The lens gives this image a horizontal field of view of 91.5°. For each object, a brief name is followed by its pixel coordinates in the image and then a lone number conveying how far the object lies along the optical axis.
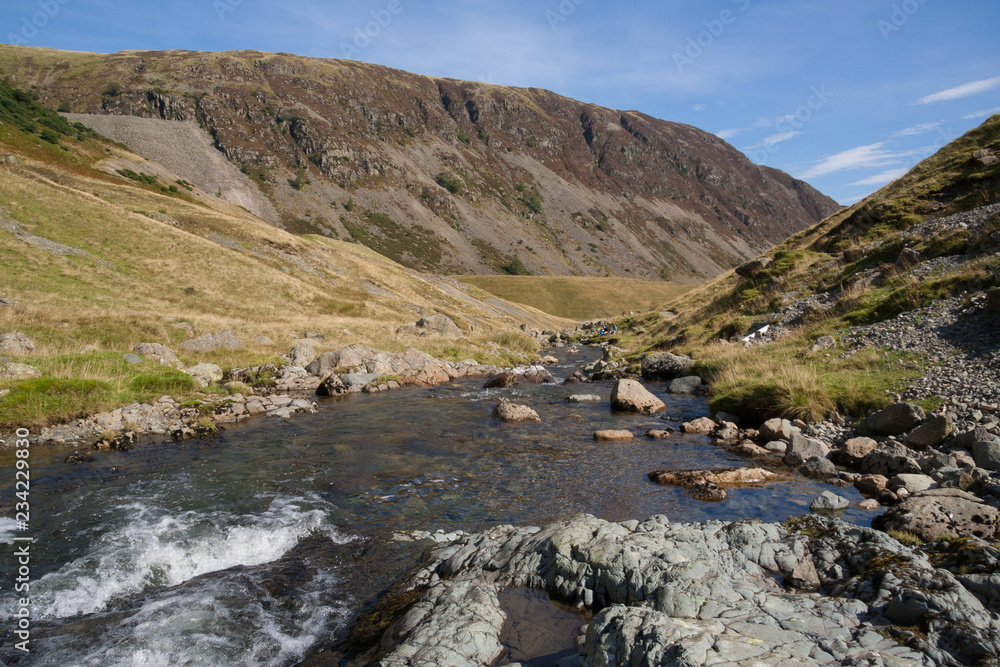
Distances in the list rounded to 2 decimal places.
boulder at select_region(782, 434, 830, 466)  12.41
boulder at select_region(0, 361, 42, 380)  16.50
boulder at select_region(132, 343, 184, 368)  23.05
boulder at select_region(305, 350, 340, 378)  28.08
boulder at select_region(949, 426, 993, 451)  10.17
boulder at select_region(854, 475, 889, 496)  9.99
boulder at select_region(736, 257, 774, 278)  39.61
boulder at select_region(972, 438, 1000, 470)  9.44
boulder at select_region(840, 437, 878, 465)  11.70
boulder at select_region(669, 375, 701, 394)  23.31
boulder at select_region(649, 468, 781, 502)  11.00
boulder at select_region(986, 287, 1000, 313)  14.88
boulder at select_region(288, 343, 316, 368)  29.06
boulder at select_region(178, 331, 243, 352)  28.19
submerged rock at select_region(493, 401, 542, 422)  19.52
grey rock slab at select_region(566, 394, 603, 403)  22.94
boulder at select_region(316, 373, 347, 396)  24.86
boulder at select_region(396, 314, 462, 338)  45.67
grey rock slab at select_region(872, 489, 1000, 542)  7.11
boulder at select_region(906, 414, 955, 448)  11.04
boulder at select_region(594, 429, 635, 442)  16.12
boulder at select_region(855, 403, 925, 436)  12.03
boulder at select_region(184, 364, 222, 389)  22.28
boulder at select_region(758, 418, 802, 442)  14.06
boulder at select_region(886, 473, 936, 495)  9.37
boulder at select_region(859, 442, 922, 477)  10.59
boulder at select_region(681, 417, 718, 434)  16.36
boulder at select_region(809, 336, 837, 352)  18.90
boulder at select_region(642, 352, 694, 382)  27.68
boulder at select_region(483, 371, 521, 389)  28.50
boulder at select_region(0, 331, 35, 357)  19.66
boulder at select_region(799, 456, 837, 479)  11.30
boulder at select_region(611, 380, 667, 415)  20.30
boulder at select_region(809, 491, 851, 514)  9.27
